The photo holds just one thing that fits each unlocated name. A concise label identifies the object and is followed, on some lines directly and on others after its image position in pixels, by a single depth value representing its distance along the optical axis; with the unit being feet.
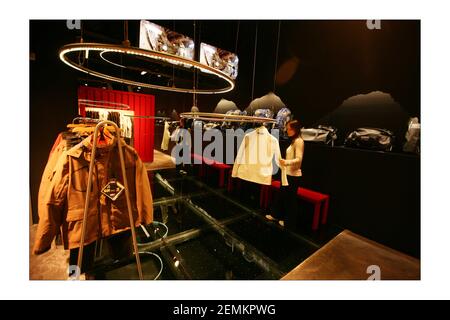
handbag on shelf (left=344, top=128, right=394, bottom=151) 8.95
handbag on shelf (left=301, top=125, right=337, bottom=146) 11.03
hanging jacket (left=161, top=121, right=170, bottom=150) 22.81
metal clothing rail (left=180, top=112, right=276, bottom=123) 6.66
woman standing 9.57
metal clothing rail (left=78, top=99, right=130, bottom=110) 20.31
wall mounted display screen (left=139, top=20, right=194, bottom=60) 9.80
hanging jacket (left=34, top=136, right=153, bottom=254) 4.69
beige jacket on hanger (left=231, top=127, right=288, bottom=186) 9.74
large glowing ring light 3.19
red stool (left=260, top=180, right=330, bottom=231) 10.57
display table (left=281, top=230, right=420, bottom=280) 7.30
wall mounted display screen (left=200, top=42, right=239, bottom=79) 10.69
